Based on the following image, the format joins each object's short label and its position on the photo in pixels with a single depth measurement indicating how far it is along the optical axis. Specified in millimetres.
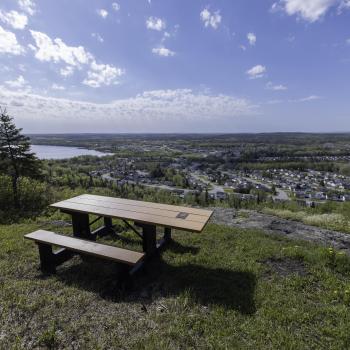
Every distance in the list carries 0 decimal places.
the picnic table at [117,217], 3400
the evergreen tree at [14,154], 8789
